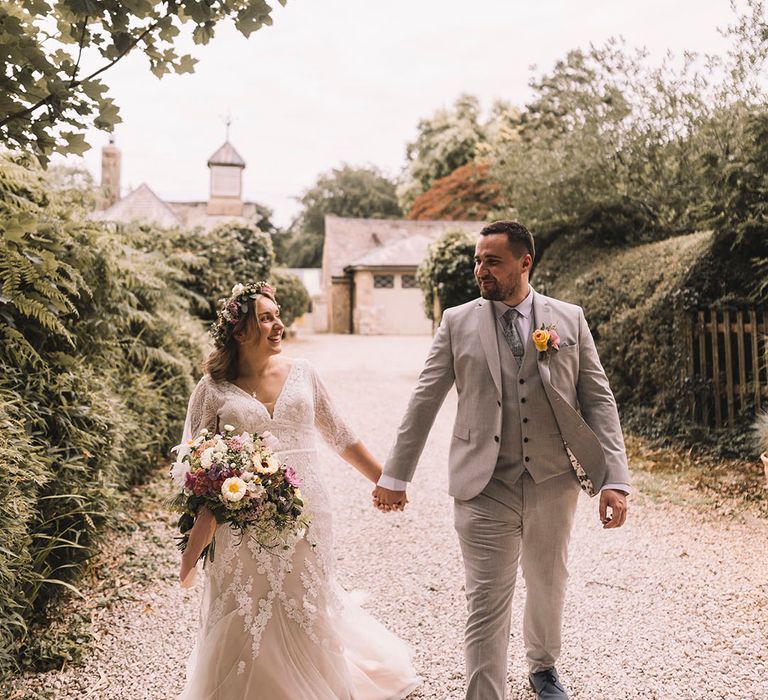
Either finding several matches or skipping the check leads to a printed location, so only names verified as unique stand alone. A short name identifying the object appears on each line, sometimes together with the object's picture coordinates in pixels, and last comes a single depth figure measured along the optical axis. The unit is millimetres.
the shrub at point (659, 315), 7953
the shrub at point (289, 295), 21672
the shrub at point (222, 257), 14047
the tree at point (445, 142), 37031
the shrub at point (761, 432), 5977
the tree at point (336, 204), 54656
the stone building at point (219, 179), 38438
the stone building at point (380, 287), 32969
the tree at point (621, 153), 10227
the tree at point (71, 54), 2193
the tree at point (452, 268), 15414
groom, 2898
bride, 2850
